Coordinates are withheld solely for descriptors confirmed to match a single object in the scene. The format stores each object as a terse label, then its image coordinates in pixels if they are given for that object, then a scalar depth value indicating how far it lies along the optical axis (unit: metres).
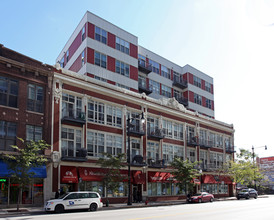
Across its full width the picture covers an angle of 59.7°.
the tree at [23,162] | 17.15
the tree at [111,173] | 21.49
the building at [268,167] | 62.66
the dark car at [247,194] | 33.60
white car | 16.51
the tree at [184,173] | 28.15
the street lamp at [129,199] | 21.85
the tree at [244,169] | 39.14
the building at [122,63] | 29.07
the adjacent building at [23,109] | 19.32
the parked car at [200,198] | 26.92
